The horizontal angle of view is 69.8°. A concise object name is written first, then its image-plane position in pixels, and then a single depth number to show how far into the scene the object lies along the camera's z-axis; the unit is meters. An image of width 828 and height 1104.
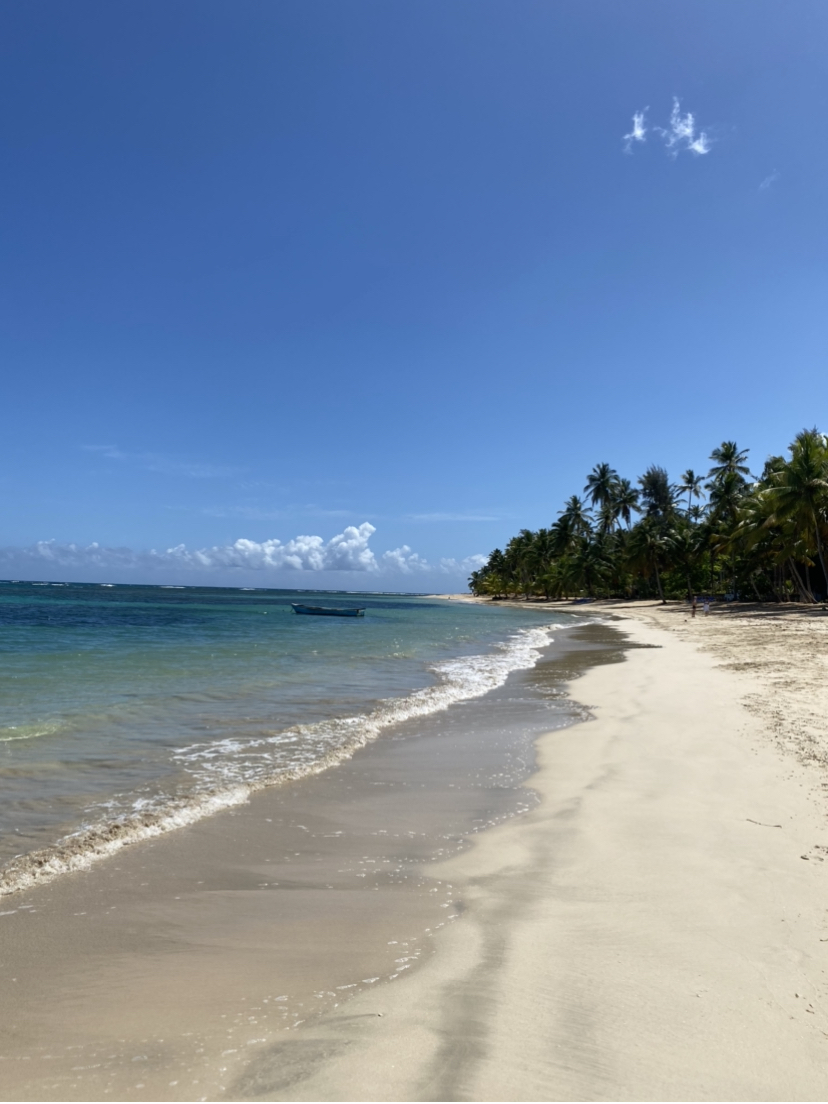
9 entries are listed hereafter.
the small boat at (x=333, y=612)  56.14
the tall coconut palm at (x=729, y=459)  63.81
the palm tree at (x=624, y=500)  86.75
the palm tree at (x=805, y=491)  38.09
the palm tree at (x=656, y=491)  87.94
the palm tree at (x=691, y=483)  76.60
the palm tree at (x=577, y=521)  95.44
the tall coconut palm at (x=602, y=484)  86.88
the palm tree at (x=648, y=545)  65.31
